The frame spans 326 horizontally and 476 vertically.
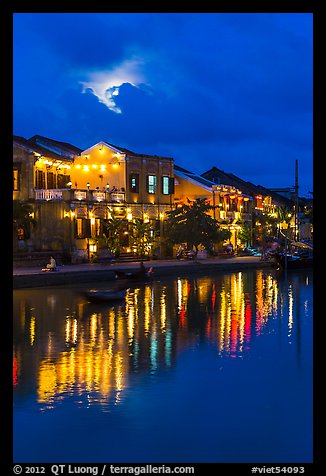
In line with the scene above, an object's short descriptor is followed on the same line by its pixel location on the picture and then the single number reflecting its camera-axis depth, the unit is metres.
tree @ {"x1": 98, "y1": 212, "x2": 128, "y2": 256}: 48.91
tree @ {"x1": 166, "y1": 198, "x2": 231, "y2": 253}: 52.84
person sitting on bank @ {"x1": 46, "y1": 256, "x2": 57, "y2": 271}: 38.31
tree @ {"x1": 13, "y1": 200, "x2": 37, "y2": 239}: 42.23
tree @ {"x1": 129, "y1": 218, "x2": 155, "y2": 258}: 51.09
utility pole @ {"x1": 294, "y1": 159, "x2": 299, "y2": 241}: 73.44
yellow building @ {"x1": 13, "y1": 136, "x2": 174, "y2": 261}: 46.34
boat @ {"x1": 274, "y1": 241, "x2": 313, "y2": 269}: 53.78
